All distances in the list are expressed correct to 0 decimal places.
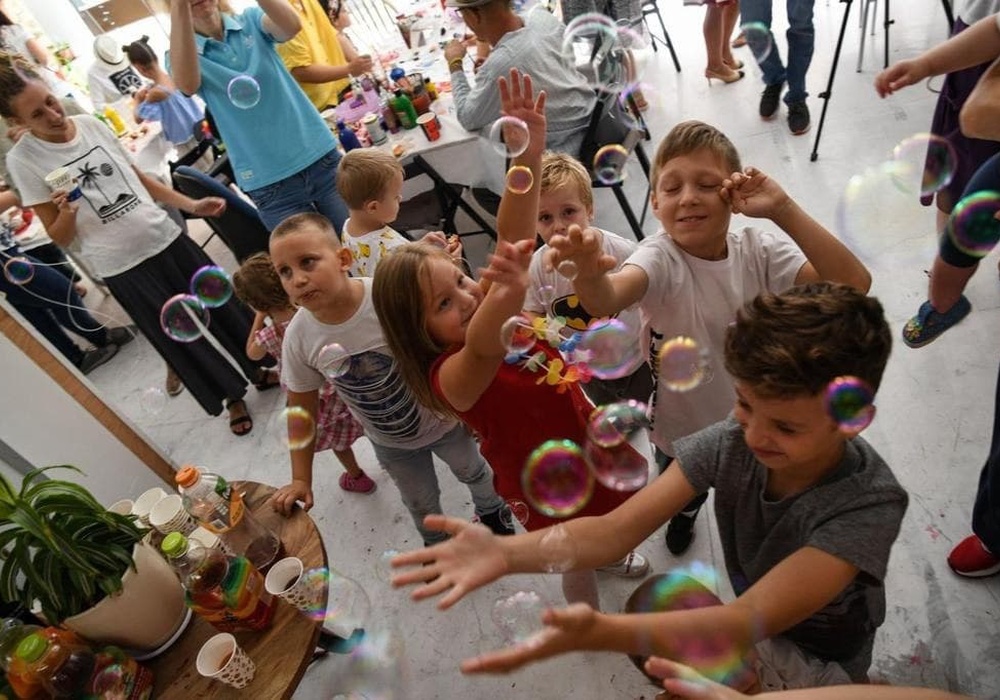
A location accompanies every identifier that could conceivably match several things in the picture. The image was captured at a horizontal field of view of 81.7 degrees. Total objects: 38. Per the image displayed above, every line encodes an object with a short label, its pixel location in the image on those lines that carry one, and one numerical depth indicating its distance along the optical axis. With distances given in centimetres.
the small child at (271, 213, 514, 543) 153
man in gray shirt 242
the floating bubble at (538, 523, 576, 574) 98
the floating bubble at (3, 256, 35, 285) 350
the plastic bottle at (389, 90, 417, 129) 322
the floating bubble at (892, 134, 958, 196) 221
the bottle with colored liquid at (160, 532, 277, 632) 117
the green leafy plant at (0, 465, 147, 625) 111
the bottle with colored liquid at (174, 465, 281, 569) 136
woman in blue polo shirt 249
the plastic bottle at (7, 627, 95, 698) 108
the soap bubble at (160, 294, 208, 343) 262
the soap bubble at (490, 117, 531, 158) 143
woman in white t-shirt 227
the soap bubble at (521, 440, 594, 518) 139
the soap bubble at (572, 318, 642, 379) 158
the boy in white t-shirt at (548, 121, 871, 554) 129
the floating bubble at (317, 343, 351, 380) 157
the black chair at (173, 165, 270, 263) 276
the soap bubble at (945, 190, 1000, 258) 169
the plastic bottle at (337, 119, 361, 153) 320
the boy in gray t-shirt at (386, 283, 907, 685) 87
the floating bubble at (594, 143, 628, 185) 247
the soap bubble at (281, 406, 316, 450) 161
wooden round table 116
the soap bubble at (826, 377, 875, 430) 91
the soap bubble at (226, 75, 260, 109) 256
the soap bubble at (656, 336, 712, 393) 143
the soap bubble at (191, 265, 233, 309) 278
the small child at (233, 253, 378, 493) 208
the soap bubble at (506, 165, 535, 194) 141
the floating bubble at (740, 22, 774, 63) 335
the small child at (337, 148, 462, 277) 214
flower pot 115
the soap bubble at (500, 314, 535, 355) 119
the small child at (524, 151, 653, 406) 175
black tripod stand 318
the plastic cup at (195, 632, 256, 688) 114
